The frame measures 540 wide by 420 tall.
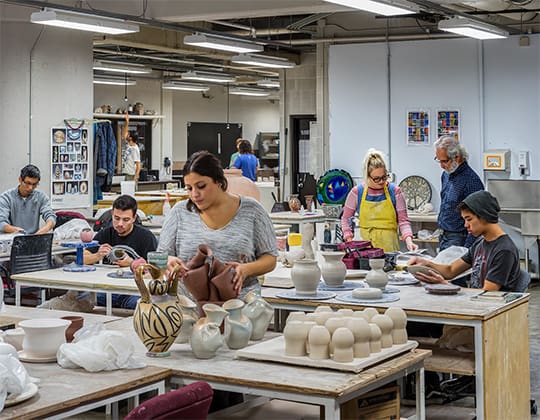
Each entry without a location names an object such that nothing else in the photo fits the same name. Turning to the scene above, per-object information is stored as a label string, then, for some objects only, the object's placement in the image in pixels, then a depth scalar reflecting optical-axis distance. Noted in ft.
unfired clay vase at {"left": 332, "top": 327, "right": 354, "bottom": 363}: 10.92
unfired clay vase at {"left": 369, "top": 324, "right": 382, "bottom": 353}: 11.39
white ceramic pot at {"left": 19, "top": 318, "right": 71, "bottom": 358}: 11.43
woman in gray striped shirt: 13.71
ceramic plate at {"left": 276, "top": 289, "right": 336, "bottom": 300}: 16.28
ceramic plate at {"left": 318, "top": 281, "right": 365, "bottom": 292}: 17.30
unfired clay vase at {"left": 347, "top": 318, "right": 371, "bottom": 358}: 11.14
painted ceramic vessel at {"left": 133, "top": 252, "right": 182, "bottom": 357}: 11.53
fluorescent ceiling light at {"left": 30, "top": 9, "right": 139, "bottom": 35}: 26.73
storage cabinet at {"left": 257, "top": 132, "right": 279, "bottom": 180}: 76.79
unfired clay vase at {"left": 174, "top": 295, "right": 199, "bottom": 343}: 12.26
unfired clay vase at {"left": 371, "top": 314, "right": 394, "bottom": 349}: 11.73
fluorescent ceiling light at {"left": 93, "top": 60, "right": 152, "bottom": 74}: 51.06
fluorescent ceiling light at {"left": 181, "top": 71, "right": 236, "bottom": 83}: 53.98
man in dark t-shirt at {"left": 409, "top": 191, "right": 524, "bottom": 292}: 16.81
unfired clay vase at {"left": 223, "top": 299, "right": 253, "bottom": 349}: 12.17
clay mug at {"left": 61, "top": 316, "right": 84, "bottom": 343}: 12.28
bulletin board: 34.50
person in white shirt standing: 55.77
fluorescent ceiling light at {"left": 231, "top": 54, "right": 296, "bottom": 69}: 39.09
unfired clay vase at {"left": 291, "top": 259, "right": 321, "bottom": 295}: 16.16
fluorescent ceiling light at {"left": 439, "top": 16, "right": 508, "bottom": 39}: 29.94
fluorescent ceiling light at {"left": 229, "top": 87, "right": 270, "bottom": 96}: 70.18
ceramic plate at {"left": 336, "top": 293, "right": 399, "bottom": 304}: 15.88
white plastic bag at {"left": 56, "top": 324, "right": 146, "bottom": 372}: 10.98
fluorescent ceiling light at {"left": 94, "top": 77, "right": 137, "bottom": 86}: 59.57
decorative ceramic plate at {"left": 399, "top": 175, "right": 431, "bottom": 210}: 37.58
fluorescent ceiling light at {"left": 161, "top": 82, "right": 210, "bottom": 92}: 62.23
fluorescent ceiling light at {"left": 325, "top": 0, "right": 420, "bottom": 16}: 23.00
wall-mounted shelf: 59.98
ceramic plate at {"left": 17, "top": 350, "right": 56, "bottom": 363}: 11.41
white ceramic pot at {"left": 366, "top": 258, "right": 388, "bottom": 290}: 16.84
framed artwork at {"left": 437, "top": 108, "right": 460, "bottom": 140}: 37.42
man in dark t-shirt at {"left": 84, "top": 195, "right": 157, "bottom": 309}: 21.11
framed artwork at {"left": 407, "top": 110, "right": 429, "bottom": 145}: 38.11
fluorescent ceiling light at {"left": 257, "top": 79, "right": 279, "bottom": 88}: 64.85
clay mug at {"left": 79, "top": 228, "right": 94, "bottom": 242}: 22.38
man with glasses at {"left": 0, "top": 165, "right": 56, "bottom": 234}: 27.50
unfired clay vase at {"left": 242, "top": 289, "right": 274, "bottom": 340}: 12.66
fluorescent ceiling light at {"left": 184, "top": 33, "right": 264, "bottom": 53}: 32.37
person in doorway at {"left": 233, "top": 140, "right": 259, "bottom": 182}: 45.68
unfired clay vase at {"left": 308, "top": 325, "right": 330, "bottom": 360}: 11.07
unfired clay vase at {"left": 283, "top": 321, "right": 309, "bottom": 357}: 11.28
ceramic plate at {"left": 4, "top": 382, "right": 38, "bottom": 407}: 9.48
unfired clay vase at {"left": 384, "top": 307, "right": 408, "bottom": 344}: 12.08
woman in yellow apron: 22.57
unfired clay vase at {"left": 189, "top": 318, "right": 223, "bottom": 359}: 11.68
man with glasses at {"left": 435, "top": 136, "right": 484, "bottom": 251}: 22.02
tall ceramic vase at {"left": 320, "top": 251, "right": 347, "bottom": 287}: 17.30
